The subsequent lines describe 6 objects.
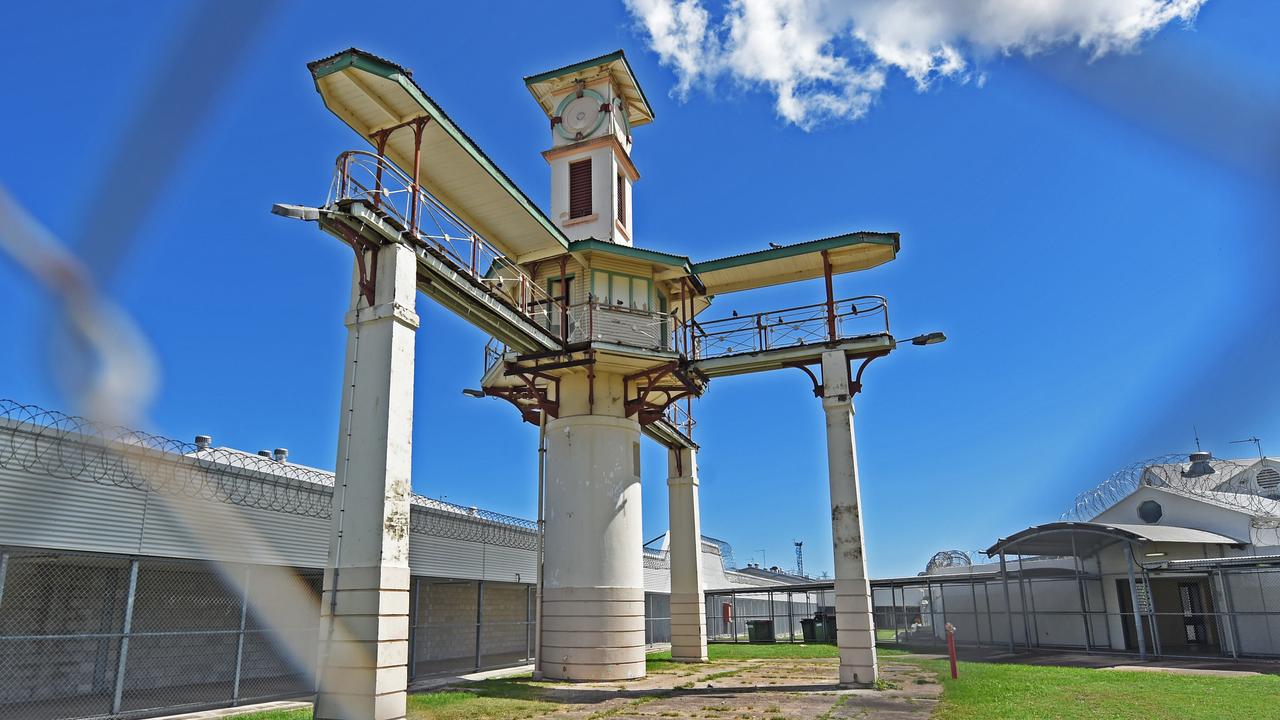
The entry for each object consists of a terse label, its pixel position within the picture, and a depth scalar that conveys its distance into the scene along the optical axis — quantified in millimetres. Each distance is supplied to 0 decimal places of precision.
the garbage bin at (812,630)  42688
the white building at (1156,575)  28792
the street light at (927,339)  22594
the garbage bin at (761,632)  42188
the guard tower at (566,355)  13102
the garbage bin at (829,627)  42344
